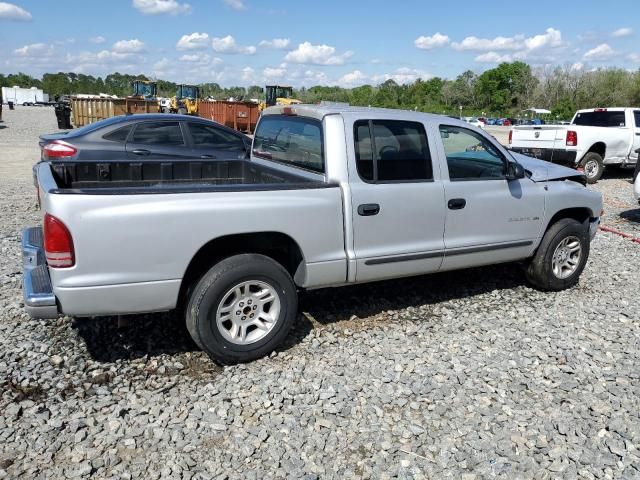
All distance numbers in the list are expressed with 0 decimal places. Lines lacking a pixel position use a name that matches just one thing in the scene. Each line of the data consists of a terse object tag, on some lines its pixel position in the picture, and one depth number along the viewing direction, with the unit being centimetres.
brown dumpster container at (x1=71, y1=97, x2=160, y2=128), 2462
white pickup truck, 1357
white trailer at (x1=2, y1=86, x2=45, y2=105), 9625
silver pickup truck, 344
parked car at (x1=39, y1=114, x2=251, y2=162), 875
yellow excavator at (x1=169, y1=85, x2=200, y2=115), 2873
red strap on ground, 813
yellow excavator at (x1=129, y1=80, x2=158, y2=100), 3709
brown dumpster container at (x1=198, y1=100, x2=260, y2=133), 2591
